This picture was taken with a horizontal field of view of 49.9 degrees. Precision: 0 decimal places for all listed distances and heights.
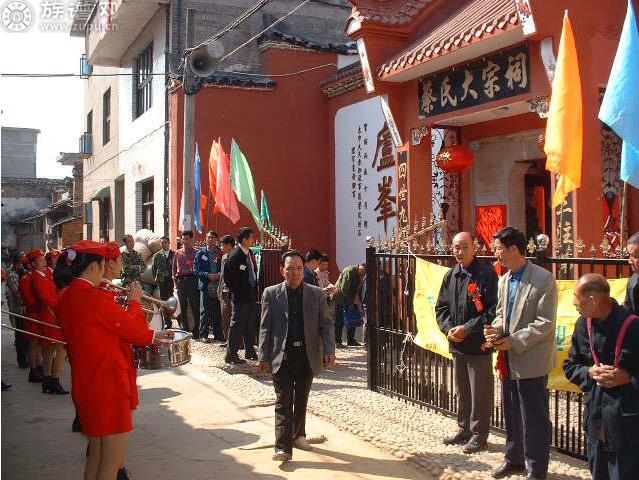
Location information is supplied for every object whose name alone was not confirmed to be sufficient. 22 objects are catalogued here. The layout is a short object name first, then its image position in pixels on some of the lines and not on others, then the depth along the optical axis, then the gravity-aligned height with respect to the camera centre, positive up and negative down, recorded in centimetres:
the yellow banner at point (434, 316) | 538 -49
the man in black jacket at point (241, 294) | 933 -44
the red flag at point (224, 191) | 1277 +133
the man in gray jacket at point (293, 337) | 562 -63
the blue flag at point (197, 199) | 1408 +130
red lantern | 1083 +160
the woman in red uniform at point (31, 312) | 846 -60
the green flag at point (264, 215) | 1256 +85
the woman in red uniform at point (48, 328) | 827 -77
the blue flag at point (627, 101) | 522 +121
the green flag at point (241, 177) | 1216 +152
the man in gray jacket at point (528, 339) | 470 -56
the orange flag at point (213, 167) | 1348 +188
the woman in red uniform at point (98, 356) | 398 -54
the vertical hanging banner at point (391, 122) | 1093 +220
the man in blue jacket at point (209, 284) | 1144 -37
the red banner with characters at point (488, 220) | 1135 +64
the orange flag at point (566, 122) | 606 +122
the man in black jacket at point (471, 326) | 543 -54
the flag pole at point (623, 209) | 519 +34
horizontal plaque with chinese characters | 876 +244
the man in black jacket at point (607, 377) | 367 -66
